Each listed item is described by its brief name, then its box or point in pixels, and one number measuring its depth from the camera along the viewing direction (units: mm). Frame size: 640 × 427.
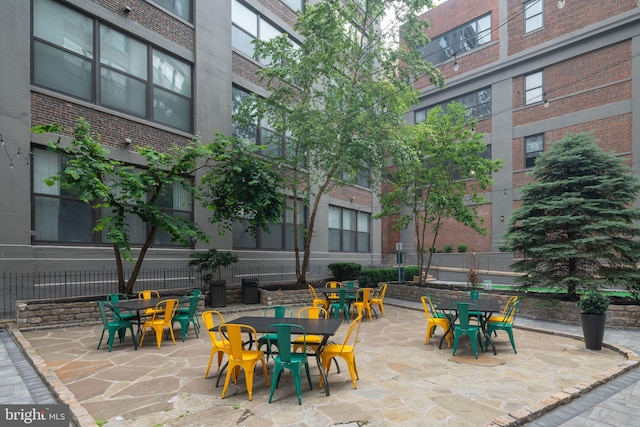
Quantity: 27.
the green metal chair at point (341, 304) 10906
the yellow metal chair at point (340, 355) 5477
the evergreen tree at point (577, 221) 10875
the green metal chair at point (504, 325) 7594
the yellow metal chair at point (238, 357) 5031
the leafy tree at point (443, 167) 14781
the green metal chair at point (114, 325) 7406
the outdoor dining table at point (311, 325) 5281
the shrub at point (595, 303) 7711
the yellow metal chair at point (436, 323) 8008
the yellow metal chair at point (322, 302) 11086
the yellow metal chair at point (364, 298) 10996
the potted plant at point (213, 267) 12906
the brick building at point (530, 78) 19531
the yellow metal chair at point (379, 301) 11567
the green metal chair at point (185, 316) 8438
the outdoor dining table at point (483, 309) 7541
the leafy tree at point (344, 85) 13133
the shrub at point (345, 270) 19344
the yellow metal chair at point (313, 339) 5594
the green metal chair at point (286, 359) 4891
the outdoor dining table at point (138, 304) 7531
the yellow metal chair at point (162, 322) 7781
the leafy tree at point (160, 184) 9117
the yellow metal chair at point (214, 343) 5586
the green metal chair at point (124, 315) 8027
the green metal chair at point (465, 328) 7207
